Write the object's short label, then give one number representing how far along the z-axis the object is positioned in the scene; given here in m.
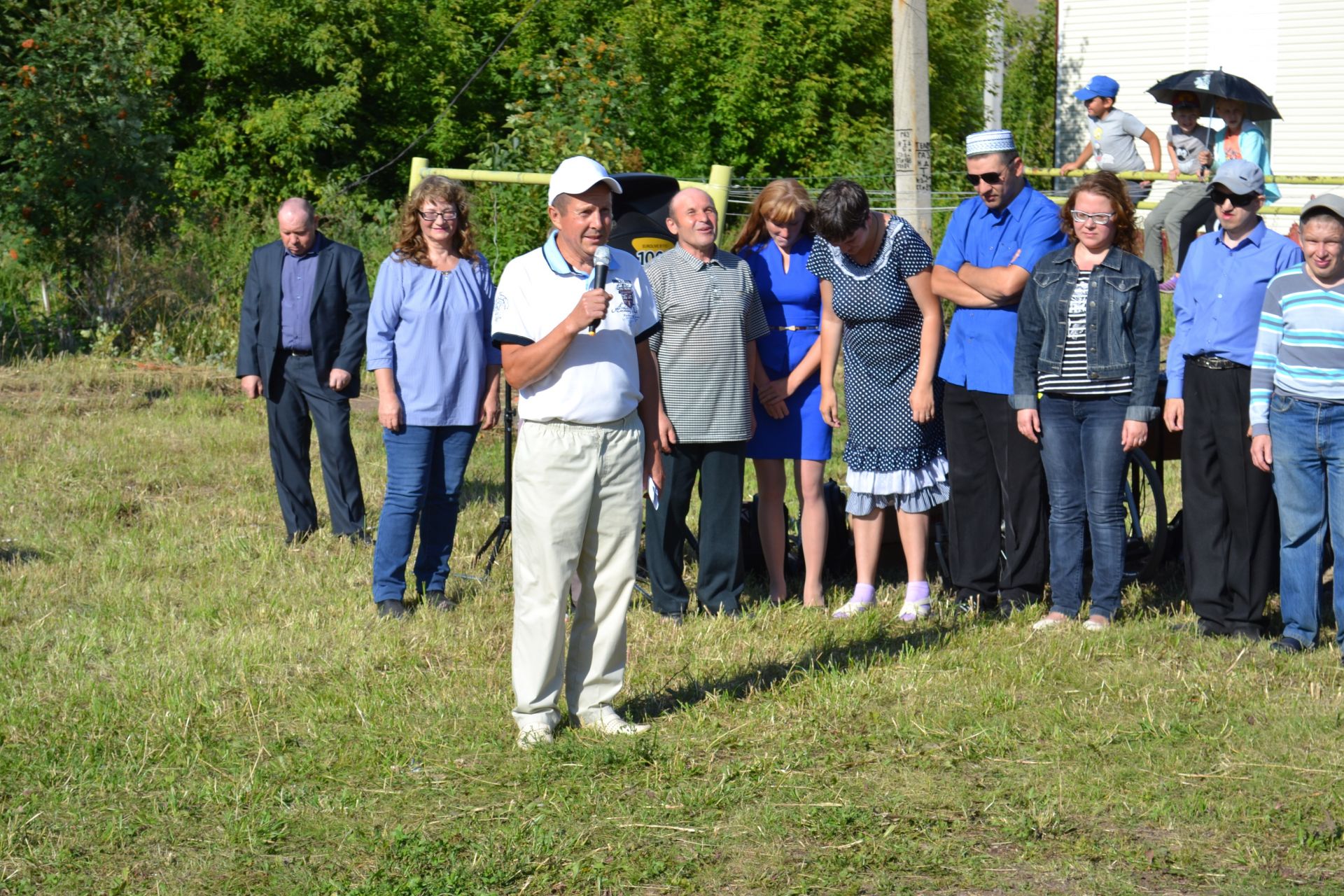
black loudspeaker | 8.02
